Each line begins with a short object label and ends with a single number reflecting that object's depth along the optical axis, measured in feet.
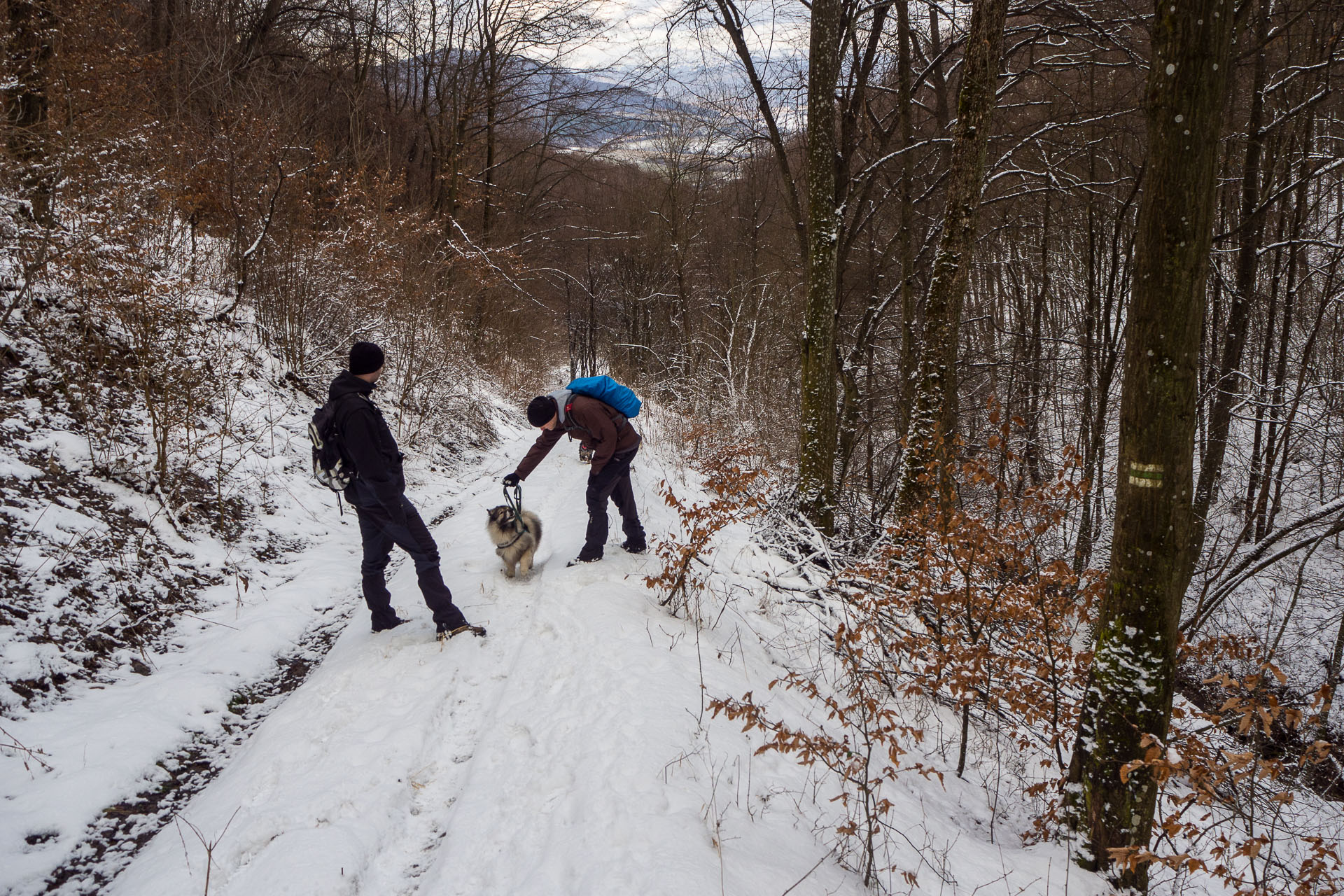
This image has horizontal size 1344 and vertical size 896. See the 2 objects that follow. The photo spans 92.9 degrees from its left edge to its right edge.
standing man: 14.98
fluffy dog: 19.89
